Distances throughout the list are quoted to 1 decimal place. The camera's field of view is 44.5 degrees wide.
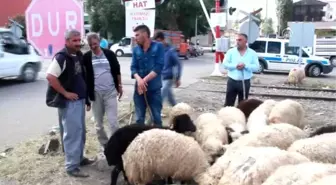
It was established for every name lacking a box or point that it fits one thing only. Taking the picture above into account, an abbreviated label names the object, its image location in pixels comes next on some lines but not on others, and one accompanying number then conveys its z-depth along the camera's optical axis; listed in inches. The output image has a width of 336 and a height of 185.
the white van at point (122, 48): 1581.0
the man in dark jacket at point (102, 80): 244.2
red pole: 759.6
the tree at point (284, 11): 3147.1
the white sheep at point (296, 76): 757.9
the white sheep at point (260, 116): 261.9
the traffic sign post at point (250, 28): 552.6
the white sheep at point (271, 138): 203.0
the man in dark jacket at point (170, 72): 358.3
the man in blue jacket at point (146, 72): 250.5
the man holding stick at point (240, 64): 302.4
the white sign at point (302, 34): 673.0
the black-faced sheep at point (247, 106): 304.0
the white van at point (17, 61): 629.9
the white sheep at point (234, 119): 261.3
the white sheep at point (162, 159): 191.8
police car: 994.7
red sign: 220.4
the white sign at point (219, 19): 751.7
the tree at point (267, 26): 3368.6
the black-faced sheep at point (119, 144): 208.3
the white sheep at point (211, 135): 214.0
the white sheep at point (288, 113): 272.2
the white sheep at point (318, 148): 179.9
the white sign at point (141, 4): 332.5
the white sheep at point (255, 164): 156.4
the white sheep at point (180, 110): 281.7
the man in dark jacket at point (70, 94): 210.5
